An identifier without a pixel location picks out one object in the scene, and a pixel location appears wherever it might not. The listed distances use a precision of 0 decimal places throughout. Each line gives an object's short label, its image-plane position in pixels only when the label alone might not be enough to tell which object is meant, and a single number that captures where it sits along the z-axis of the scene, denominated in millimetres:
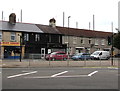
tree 61547
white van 51738
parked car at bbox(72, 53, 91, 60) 42194
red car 35797
